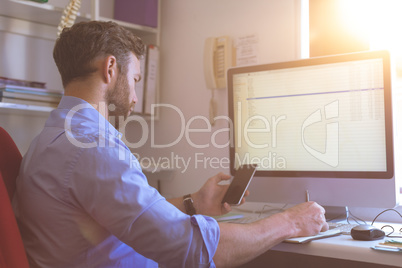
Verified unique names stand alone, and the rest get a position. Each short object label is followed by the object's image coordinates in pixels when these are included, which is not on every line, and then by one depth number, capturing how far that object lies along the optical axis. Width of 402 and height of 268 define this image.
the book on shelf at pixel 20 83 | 1.79
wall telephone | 1.98
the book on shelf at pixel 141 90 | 2.16
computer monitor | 1.36
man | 0.90
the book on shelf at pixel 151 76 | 2.19
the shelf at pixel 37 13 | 1.86
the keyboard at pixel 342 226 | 1.25
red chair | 0.88
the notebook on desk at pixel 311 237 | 1.10
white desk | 0.99
